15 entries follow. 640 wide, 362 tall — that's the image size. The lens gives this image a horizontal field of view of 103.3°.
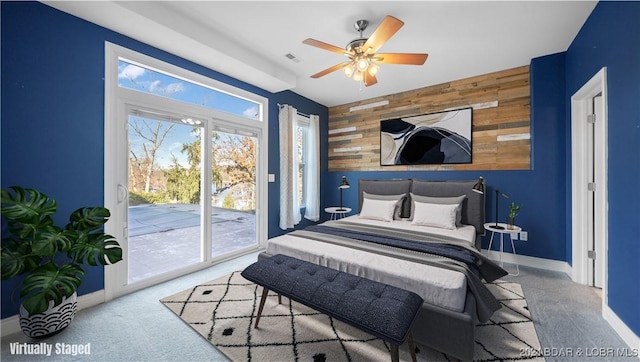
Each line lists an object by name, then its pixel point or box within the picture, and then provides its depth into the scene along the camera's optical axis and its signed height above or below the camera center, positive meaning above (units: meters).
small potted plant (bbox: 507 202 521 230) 3.08 -0.41
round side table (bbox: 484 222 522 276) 2.97 -0.59
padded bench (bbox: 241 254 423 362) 1.35 -0.71
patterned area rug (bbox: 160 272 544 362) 1.70 -1.16
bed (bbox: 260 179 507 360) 1.62 -0.62
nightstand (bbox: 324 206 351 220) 4.56 -0.56
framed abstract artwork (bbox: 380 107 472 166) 3.83 +0.68
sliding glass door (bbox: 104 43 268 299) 2.53 +0.15
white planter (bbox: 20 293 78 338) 1.80 -1.02
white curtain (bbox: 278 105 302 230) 4.24 +0.31
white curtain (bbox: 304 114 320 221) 4.86 +0.17
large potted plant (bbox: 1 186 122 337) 1.70 -0.53
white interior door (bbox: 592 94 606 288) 2.62 -0.07
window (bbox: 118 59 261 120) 2.62 +1.09
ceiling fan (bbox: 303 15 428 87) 2.11 +1.14
